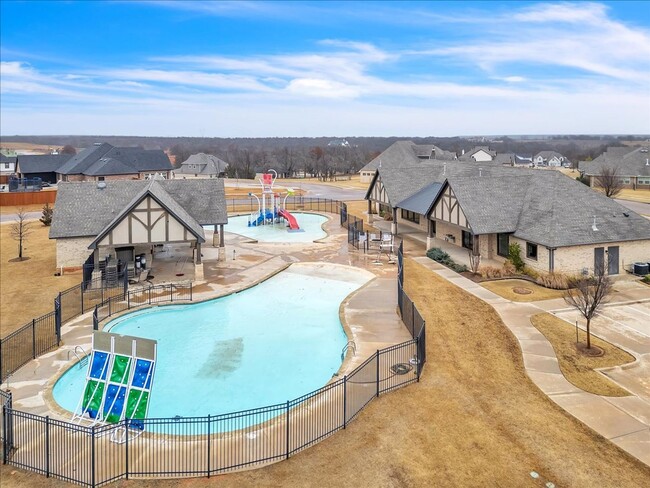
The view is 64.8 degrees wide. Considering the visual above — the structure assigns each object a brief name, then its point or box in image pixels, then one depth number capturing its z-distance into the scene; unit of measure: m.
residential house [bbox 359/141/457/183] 92.56
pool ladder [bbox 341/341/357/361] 19.94
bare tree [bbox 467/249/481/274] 31.33
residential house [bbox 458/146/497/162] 124.59
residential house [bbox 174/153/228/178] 119.88
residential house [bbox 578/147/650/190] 85.44
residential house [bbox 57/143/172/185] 82.31
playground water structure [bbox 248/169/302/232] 53.47
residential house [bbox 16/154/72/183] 86.94
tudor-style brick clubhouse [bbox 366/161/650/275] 29.84
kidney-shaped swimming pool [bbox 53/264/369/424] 17.64
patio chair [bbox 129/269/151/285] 29.86
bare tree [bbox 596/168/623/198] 63.47
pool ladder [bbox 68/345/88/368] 19.09
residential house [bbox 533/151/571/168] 177.38
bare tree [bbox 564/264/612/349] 19.80
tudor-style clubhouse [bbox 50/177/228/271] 29.14
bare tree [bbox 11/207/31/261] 38.21
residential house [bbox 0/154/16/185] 104.56
